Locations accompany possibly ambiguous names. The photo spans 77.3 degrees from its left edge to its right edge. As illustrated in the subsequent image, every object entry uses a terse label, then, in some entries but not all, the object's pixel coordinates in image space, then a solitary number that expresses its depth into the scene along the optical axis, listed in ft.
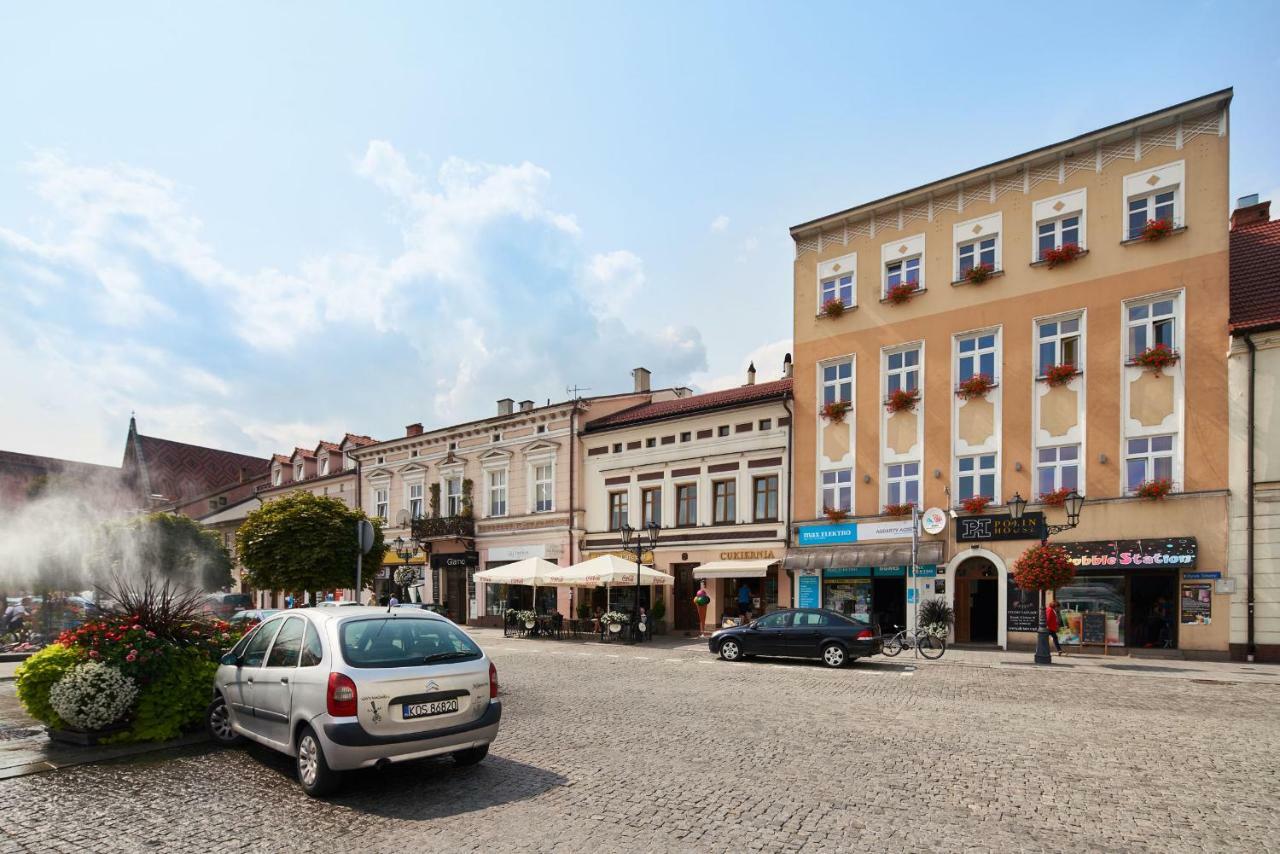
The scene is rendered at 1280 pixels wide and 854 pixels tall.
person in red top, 65.92
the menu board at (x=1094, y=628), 70.64
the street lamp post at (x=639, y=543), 86.84
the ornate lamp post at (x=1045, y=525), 62.23
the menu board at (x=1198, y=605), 65.67
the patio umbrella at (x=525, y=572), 93.81
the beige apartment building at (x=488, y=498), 112.98
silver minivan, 22.36
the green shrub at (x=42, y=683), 28.50
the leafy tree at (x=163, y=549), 105.40
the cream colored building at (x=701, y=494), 92.17
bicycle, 66.80
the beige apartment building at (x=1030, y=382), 67.87
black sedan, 60.54
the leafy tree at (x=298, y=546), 72.23
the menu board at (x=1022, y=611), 74.33
